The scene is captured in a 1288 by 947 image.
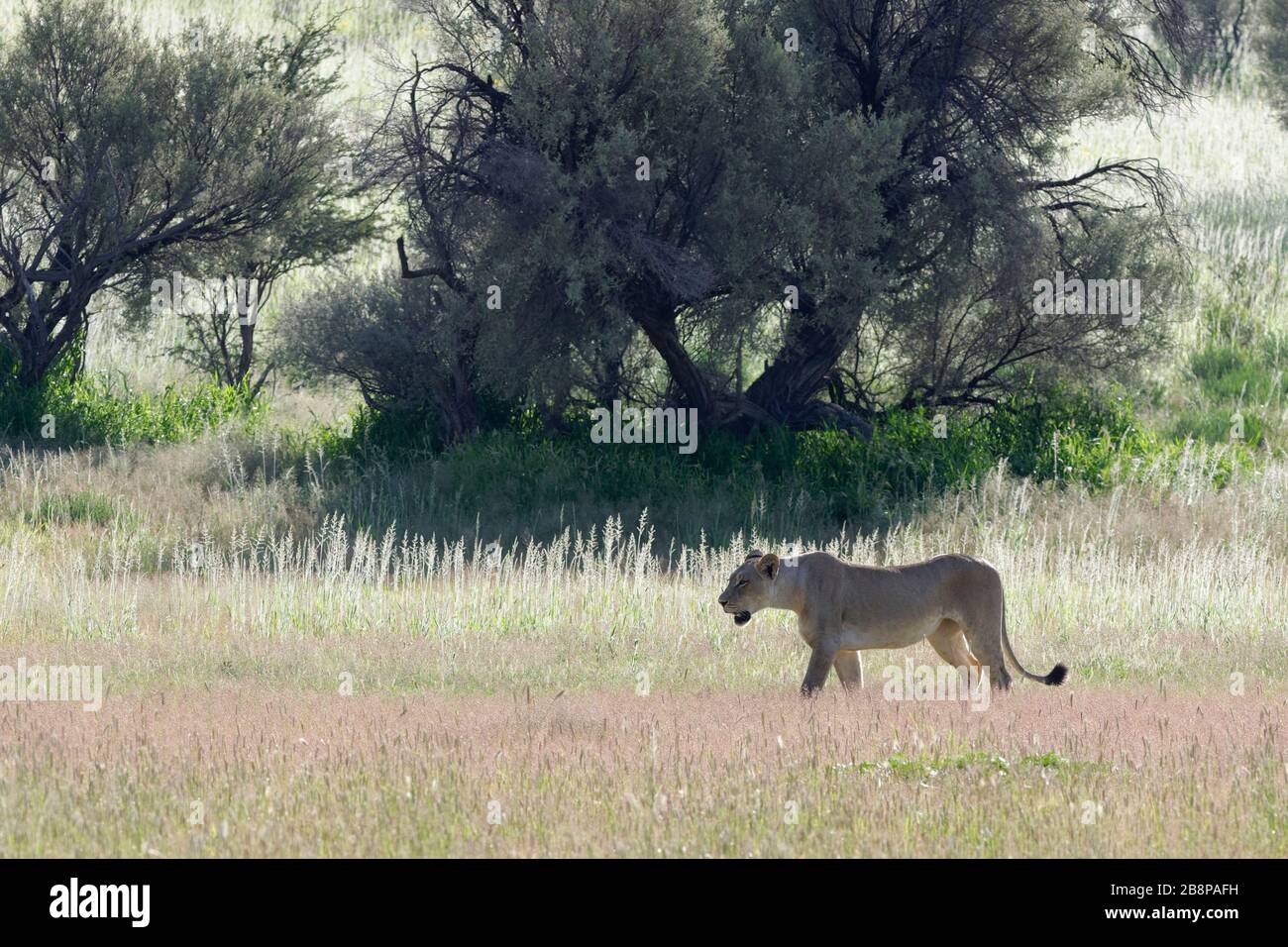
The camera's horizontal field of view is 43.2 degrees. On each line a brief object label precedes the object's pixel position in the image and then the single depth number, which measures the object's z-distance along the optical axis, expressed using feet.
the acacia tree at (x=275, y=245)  86.89
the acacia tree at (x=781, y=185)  65.98
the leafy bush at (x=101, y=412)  80.12
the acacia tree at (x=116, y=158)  80.94
